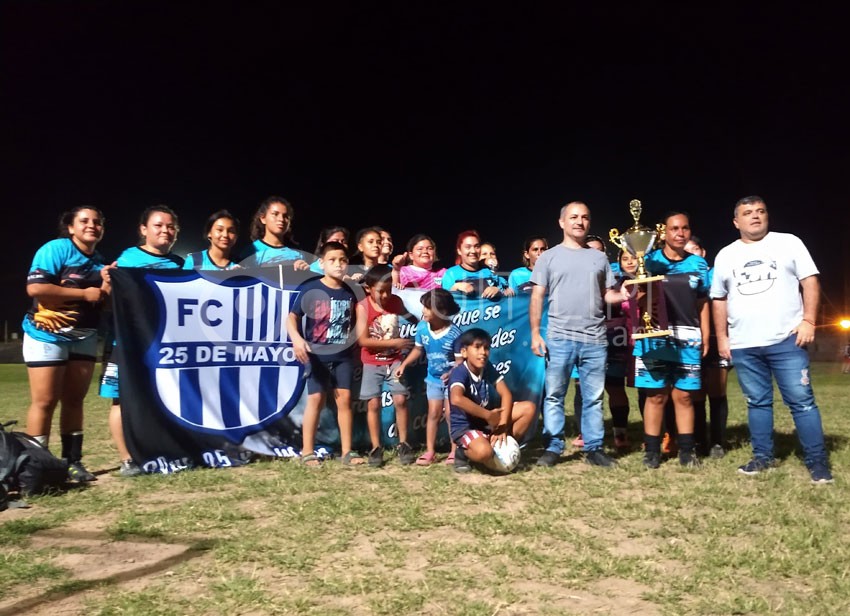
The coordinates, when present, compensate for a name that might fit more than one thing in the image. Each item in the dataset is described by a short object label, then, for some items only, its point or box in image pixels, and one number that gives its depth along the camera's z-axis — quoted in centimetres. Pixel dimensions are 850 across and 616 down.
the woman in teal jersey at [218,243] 532
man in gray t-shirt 514
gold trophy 499
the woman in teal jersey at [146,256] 492
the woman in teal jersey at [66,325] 464
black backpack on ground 411
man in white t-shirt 453
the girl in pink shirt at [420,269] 633
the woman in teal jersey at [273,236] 557
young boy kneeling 493
